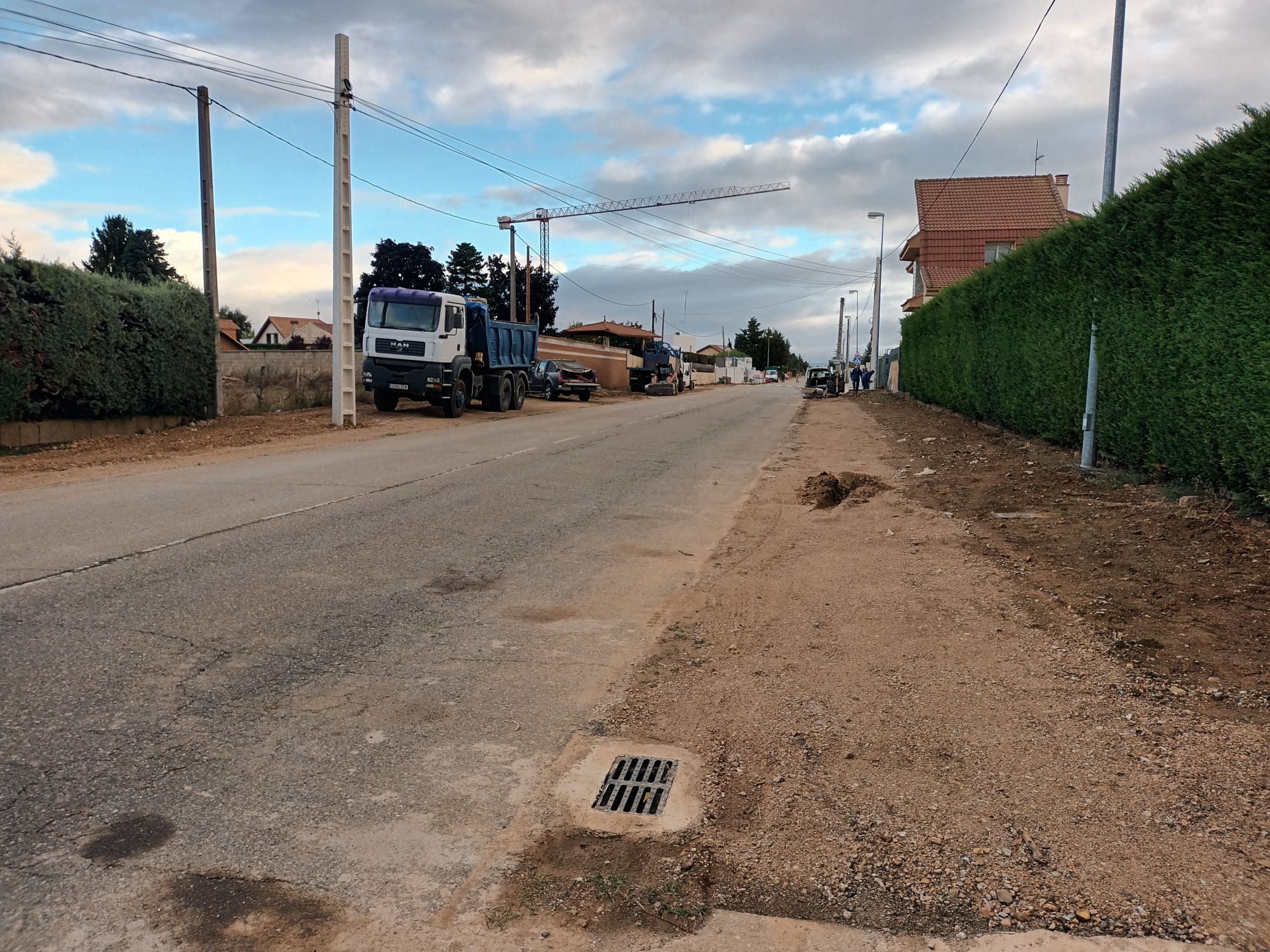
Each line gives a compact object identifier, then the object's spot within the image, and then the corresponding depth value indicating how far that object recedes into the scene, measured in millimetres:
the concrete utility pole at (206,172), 20406
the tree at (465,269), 90750
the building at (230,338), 70312
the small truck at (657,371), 54250
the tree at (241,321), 122000
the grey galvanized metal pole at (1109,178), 11023
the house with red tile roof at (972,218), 43312
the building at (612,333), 93000
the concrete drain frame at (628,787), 3348
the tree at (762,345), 151125
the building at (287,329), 118894
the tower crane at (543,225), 77000
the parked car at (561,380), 38938
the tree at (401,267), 84312
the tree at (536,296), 77125
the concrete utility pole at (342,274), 21031
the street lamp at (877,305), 47225
